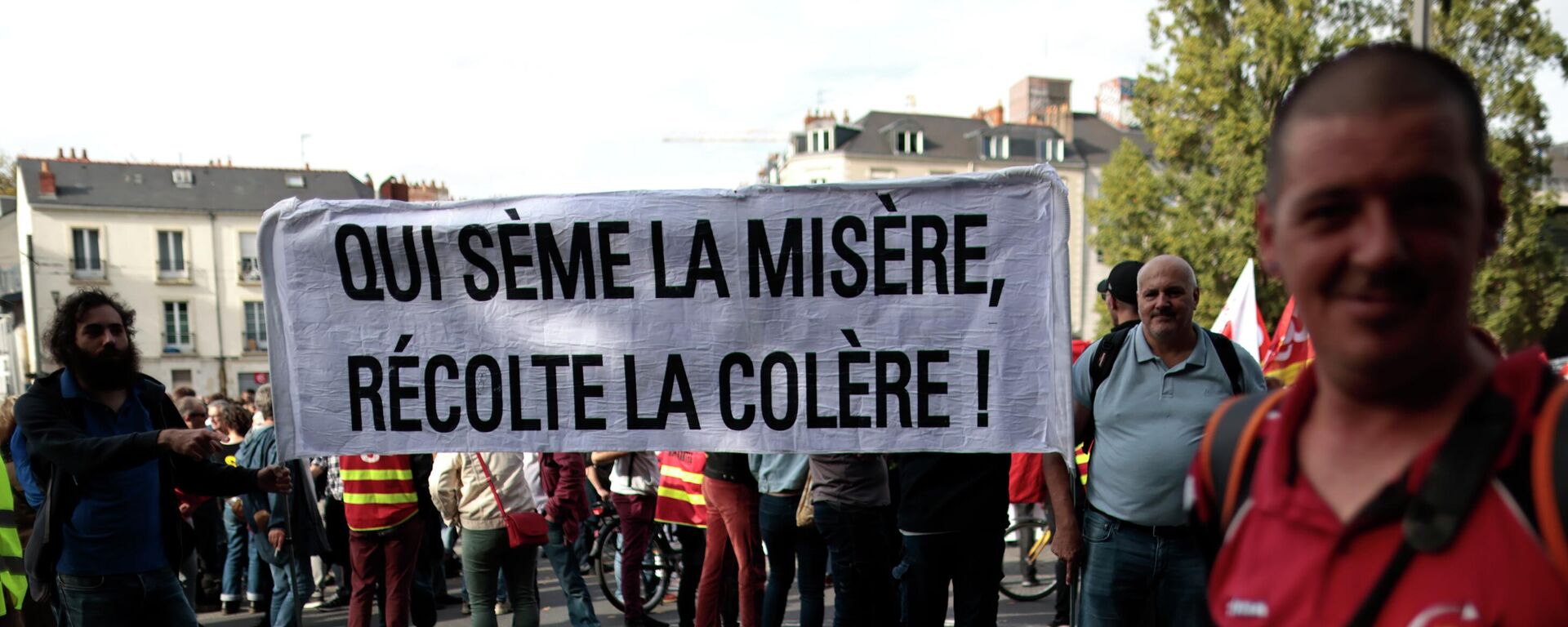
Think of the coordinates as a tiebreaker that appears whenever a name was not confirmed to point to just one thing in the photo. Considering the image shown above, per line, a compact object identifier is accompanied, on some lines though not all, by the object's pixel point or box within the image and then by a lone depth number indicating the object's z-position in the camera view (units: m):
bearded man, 3.74
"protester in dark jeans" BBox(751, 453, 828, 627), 5.44
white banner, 3.71
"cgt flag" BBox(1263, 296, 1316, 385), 6.75
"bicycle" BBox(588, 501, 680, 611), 7.83
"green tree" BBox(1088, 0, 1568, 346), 21.12
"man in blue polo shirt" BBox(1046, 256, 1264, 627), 3.56
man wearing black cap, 4.64
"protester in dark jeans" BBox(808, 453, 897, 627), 4.99
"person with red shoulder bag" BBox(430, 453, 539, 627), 5.41
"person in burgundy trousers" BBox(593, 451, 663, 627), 6.82
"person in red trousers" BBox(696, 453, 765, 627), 5.68
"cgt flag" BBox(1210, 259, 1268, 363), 7.04
